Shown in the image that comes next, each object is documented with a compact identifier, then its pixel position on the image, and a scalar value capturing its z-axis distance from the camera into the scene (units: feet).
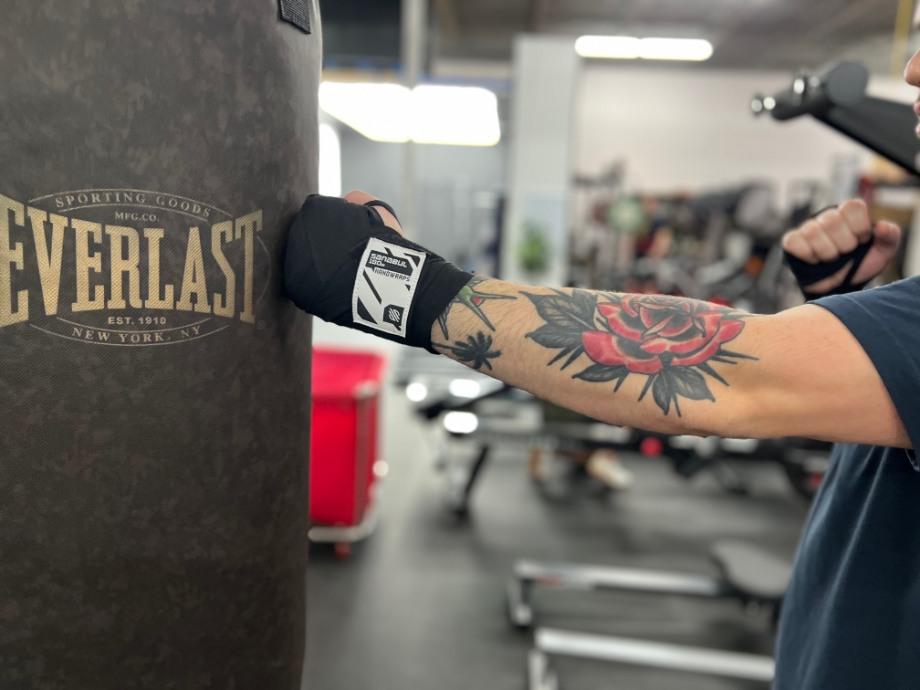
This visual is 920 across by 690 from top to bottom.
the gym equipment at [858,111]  3.51
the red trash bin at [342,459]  9.37
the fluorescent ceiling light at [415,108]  15.74
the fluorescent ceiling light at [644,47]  23.31
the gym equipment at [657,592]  7.35
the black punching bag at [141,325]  1.94
